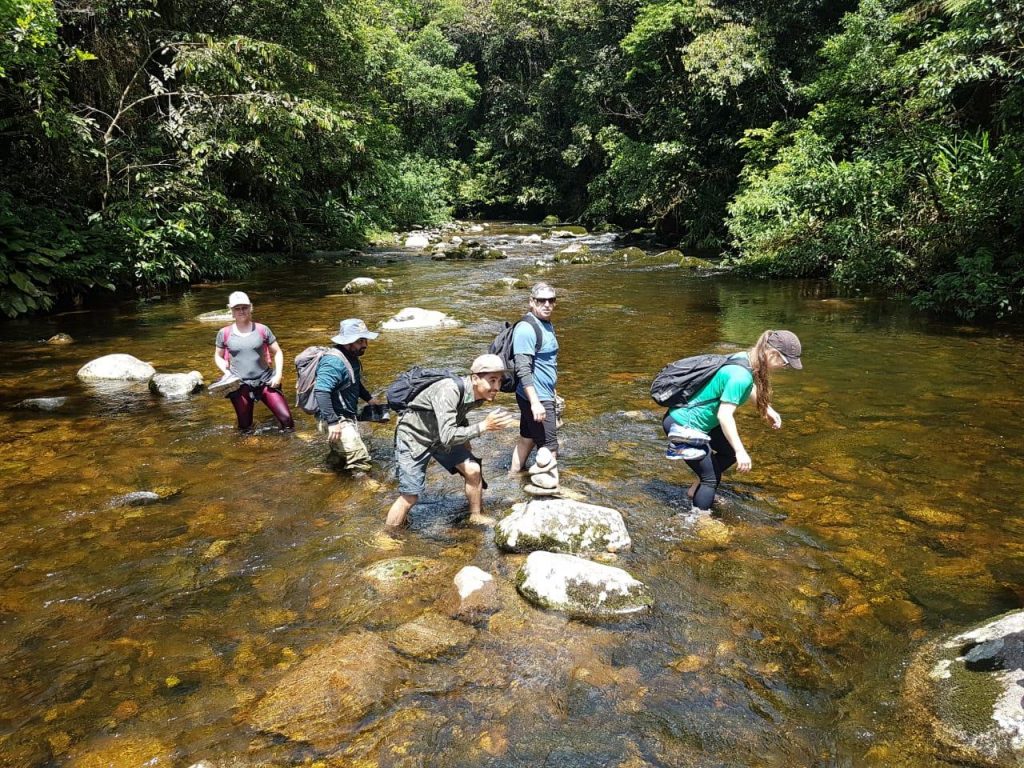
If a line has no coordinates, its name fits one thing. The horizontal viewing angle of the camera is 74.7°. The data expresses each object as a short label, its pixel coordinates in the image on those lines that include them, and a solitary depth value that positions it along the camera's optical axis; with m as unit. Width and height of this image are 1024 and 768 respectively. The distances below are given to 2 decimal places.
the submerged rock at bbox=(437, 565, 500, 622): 4.35
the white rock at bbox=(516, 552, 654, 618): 4.37
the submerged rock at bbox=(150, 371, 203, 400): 9.30
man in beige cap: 4.92
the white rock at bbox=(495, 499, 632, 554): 5.14
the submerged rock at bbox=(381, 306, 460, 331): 13.65
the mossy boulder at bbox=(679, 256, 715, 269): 22.97
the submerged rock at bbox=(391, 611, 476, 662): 4.01
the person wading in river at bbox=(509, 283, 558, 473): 5.64
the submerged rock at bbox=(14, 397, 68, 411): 8.71
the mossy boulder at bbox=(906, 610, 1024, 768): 3.11
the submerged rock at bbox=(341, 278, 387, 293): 18.77
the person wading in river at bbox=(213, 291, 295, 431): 7.27
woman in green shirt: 4.82
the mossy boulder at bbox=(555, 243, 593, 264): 25.03
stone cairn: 6.05
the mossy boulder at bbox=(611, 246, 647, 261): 25.70
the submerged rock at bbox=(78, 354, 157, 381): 9.99
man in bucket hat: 6.09
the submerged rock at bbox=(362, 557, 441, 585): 4.77
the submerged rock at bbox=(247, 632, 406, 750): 3.43
